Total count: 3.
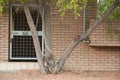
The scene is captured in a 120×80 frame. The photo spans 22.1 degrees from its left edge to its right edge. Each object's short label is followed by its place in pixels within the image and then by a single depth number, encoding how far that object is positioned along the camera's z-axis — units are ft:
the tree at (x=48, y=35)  28.55
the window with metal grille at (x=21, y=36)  34.22
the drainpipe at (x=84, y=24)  33.19
